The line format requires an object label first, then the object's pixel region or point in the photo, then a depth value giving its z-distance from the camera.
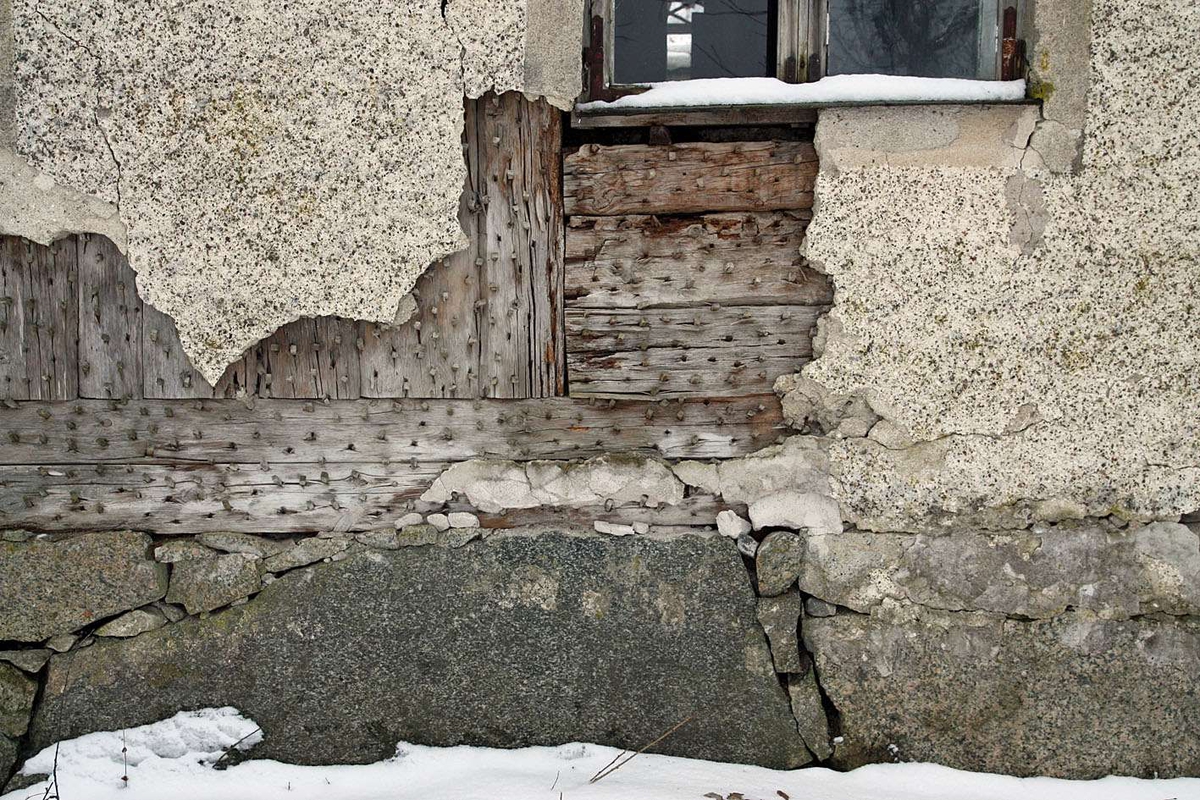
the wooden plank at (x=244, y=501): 2.38
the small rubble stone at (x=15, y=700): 2.36
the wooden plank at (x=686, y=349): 2.32
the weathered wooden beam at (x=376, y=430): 2.36
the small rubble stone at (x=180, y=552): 2.38
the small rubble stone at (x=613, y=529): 2.39
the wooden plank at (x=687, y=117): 2.23
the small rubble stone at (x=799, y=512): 2.35
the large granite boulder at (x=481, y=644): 2.37
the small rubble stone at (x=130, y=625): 2.37
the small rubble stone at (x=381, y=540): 2.38
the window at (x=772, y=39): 2.33
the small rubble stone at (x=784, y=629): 2.36
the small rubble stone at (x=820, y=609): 2.38
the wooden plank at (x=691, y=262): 2.29
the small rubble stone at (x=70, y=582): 2.36
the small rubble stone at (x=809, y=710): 2.38
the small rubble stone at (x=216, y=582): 2.38
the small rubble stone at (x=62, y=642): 2.38
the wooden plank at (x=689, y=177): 2.26
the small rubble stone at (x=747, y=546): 2.37
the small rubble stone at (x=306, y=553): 2.38
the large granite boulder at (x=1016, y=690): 2.33
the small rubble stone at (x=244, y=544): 2.39
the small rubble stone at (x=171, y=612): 2.39
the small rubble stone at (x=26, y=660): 2.37
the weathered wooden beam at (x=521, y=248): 2.26
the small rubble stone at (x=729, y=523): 2.37
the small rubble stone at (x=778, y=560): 2.35
